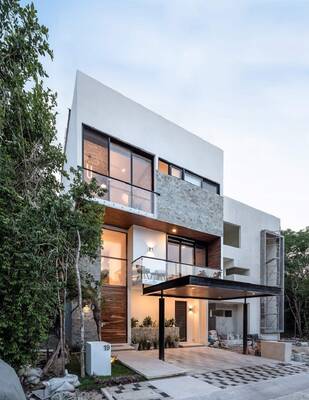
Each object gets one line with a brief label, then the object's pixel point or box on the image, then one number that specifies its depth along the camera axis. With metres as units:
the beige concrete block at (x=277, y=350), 12.40
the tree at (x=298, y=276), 24.66
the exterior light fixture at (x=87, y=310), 12.01
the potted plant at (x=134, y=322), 14.38
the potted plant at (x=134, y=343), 13.77
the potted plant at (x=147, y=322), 14.72
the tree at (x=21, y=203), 6.82
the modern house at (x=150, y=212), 12.53
